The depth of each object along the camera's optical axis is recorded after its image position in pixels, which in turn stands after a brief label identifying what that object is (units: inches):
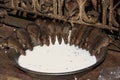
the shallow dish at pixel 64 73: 47.6
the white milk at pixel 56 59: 49.8
